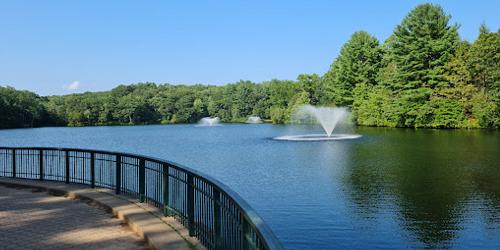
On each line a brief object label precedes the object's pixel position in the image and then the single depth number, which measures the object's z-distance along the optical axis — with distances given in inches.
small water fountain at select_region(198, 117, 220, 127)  5164.4
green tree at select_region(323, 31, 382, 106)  3398.1
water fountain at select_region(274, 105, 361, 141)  2043.6
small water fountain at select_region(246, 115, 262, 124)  5152.1
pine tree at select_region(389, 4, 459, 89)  2640.3
